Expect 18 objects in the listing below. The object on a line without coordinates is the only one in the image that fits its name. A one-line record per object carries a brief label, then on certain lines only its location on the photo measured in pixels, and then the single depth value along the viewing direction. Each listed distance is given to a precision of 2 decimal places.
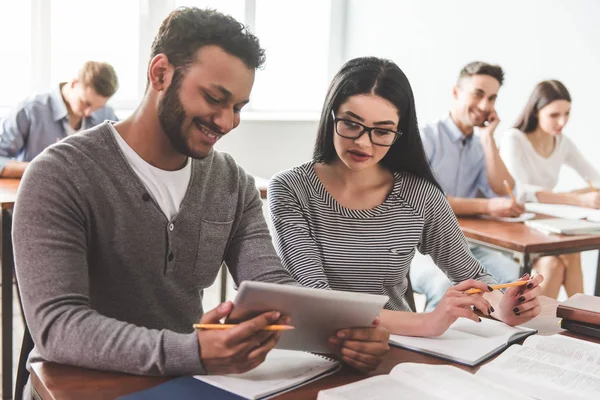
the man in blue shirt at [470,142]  3.21
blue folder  1.03
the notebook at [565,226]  2.72
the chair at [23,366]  1.35
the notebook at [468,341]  1.31
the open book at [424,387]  1.08
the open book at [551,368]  1.17
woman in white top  3.35
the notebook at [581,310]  1.51
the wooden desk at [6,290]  2.55
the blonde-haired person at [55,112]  3.50
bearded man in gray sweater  1.11
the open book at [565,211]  3.01
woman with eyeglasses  1.73
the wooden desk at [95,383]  1.05
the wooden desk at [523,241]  2.51
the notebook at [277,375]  1.08
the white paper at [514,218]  2.92
